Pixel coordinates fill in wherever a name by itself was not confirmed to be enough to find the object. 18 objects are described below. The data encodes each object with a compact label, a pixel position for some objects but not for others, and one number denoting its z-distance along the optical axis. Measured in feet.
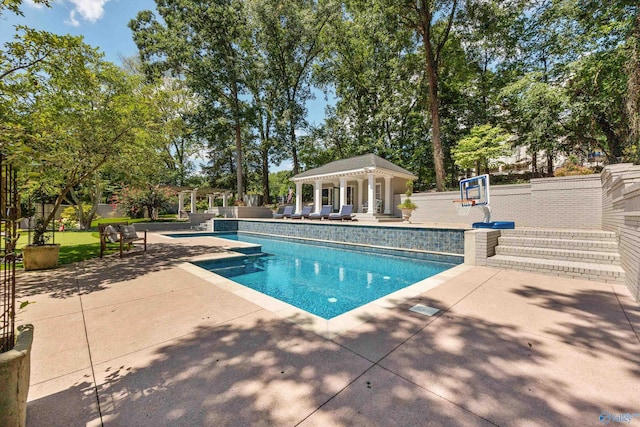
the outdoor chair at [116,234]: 25.28
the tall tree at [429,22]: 50.75
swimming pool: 18.04
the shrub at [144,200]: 61.71
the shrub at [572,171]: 45.89
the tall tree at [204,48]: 67.72
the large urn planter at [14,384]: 4.50
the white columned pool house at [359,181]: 53.06
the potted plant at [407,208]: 43.19
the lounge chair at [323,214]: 56.34
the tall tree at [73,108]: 17.78
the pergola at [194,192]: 73.20
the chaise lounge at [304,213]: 61.38
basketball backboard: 29.91
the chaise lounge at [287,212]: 66.85
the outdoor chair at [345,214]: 52.01
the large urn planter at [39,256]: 20.04
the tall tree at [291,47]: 77.05
